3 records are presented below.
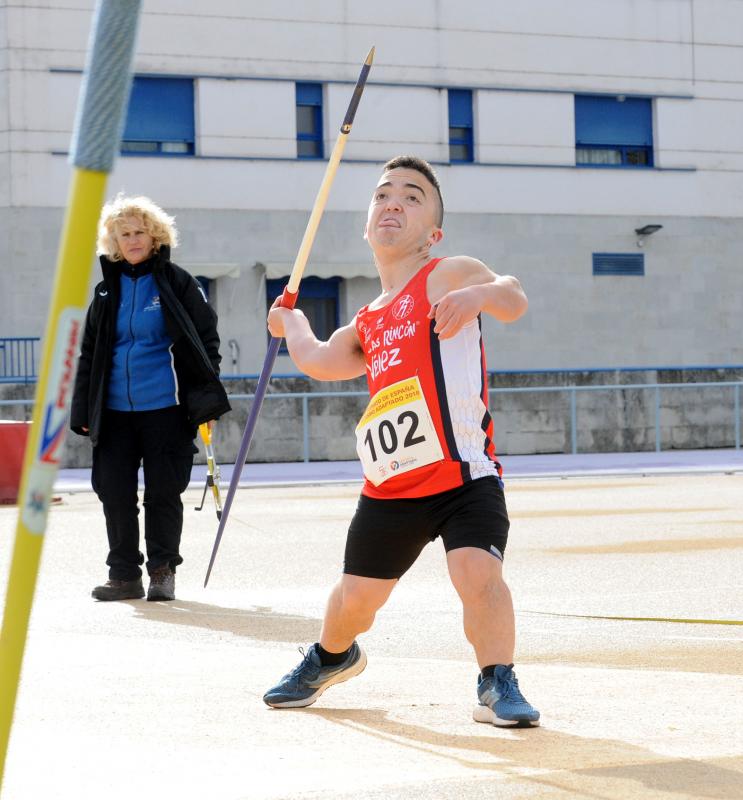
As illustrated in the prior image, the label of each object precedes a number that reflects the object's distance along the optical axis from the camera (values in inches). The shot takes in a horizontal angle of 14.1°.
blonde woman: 550.7
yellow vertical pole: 134.1
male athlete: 321.4
